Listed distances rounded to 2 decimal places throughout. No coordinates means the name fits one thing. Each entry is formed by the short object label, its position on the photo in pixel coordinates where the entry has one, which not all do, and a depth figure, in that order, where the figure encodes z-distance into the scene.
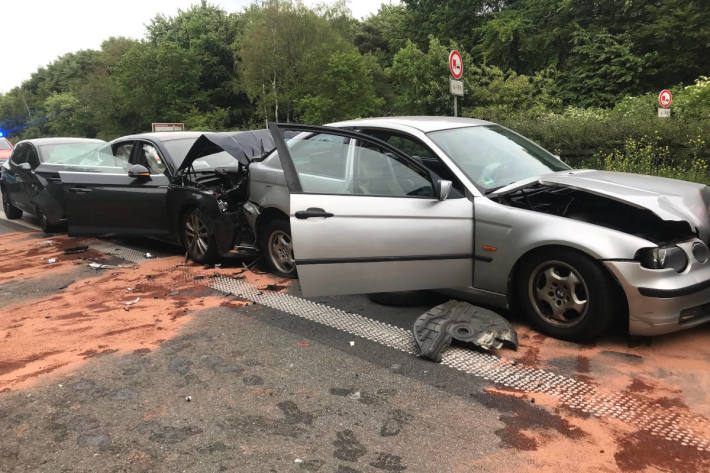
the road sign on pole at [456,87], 8.42
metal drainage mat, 2.87
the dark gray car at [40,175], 8.60
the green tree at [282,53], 46.47
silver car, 3.62
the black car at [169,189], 6.12
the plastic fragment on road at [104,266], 6.94
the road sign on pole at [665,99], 13.28
